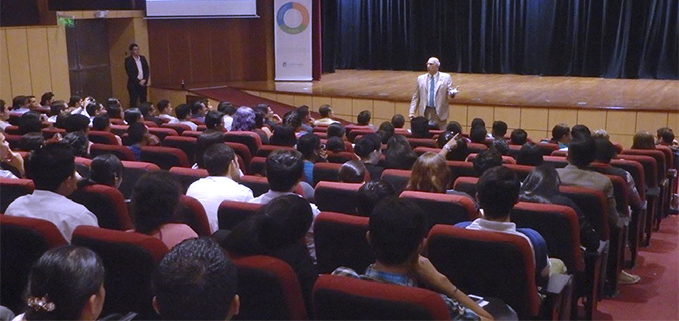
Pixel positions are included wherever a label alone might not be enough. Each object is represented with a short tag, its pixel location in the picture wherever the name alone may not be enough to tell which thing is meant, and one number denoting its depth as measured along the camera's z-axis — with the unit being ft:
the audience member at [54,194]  8.90
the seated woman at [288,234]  7.27
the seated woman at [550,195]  10.44
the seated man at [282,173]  10.37
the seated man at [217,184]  10.82
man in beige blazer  26.48
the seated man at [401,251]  6.60
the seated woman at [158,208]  8.24
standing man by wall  34.71
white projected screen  36.27
